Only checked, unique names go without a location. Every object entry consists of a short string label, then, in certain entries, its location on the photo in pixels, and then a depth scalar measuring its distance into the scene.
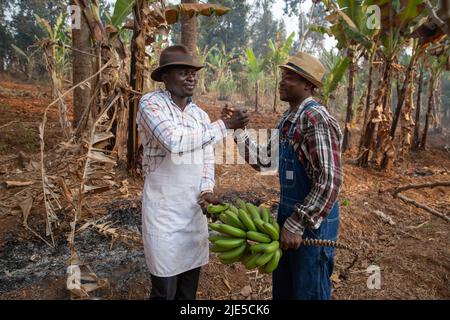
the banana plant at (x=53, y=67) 3.50
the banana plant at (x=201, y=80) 17.52
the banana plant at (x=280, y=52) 11.91
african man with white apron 2.04
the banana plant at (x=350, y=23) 6.15
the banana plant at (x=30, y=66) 16.52
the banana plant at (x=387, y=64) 5.55
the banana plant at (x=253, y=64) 13.07
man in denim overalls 1.76
